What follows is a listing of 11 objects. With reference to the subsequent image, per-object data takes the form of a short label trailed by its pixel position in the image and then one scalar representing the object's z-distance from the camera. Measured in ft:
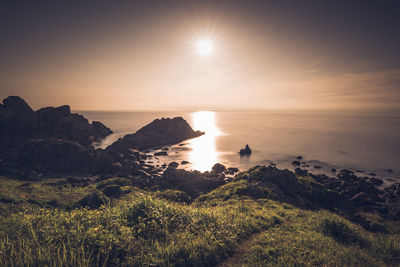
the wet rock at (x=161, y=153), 235.11
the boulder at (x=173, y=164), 183.89
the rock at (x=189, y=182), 109.81
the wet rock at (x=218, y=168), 166.48
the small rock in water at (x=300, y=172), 149.04
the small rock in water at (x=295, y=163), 184.70
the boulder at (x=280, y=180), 81.41
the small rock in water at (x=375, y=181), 131.33
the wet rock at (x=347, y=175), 137.53
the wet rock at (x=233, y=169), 168.53
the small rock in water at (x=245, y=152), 240.05
